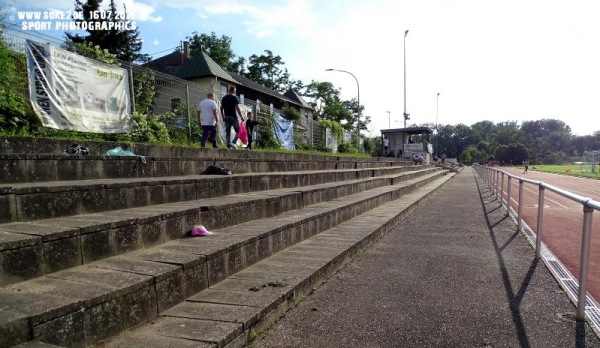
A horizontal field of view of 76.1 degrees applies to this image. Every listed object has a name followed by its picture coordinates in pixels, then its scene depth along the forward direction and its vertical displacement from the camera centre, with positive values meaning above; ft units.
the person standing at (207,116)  31.76 +2.82
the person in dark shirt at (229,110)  36.24 +3.77
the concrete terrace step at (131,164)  12.81 -0.64
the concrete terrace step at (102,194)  10.05 -1.50
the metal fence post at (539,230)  18.60 -4.10
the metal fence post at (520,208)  25.54 -4.14
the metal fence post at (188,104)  34.91 +4.20
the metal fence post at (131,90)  27.87 +4.43
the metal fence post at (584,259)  11.18 -3.46
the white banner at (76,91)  21.26 +3.69
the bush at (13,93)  18.80 +3.03
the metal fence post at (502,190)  38.32 -4.45
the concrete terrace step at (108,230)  8.16 -2.26
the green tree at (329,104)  216.54 +26.28
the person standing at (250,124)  42.32 +2.81
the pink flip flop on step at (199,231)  13.29 -2.84
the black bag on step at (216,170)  21.95 -1.17
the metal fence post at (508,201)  32.91 -4.87
